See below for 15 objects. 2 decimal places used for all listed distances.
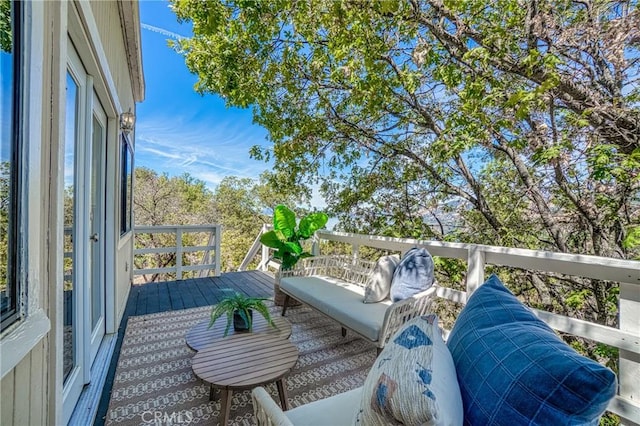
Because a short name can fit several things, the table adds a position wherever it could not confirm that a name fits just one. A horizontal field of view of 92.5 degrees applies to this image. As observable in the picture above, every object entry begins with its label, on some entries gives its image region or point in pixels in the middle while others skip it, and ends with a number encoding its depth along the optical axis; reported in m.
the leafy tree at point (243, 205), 11.95
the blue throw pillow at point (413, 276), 2.61
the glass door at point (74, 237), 1.77
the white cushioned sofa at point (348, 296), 2.38
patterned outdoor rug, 1.93
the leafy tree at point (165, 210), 9.18
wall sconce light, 3.36
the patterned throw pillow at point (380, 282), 2.90
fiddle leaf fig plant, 3.97
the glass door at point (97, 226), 2.54
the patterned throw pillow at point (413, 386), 0.73
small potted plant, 2.34
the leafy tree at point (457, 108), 3.23
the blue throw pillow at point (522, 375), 0.65
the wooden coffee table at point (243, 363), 1.69
